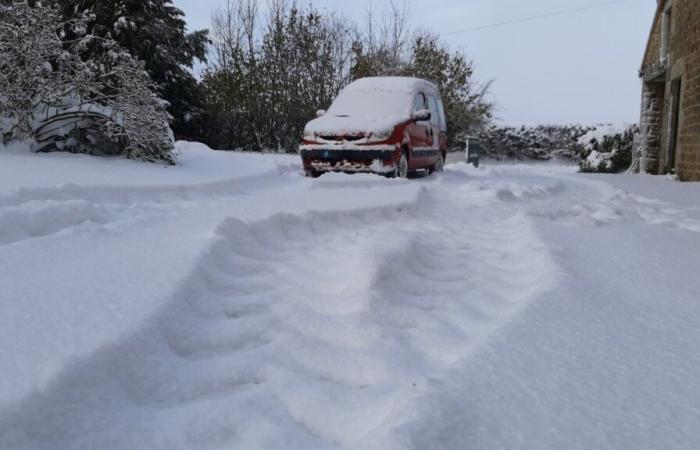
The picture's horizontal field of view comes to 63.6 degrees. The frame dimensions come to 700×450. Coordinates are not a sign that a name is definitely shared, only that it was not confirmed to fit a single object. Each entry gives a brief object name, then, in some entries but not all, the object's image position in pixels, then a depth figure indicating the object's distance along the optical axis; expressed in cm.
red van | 809
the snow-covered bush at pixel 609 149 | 1559
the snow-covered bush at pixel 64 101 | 728
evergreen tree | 1585
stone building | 941
